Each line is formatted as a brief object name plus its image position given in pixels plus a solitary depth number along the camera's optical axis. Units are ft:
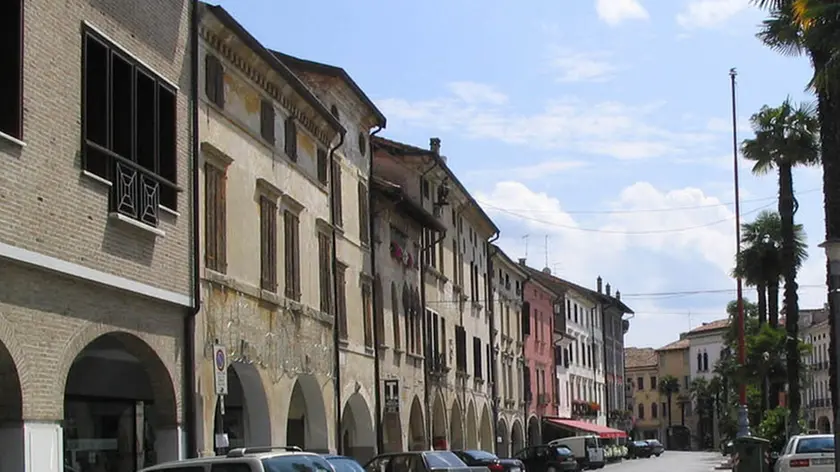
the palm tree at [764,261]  180.24
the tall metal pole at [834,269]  68.03
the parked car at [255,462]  46.52
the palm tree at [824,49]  76.59
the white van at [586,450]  217.64
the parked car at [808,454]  86.60
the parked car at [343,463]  51.39
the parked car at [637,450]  325.62
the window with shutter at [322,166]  99.25
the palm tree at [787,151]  144.66
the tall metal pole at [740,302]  148.77
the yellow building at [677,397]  496.23
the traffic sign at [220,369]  56.71
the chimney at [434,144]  178.29
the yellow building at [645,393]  509.76
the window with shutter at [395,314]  125.59
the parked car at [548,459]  168.35
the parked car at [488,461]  119.14
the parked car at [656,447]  336.90
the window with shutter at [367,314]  114.42
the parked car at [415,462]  87.86
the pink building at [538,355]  223.30
